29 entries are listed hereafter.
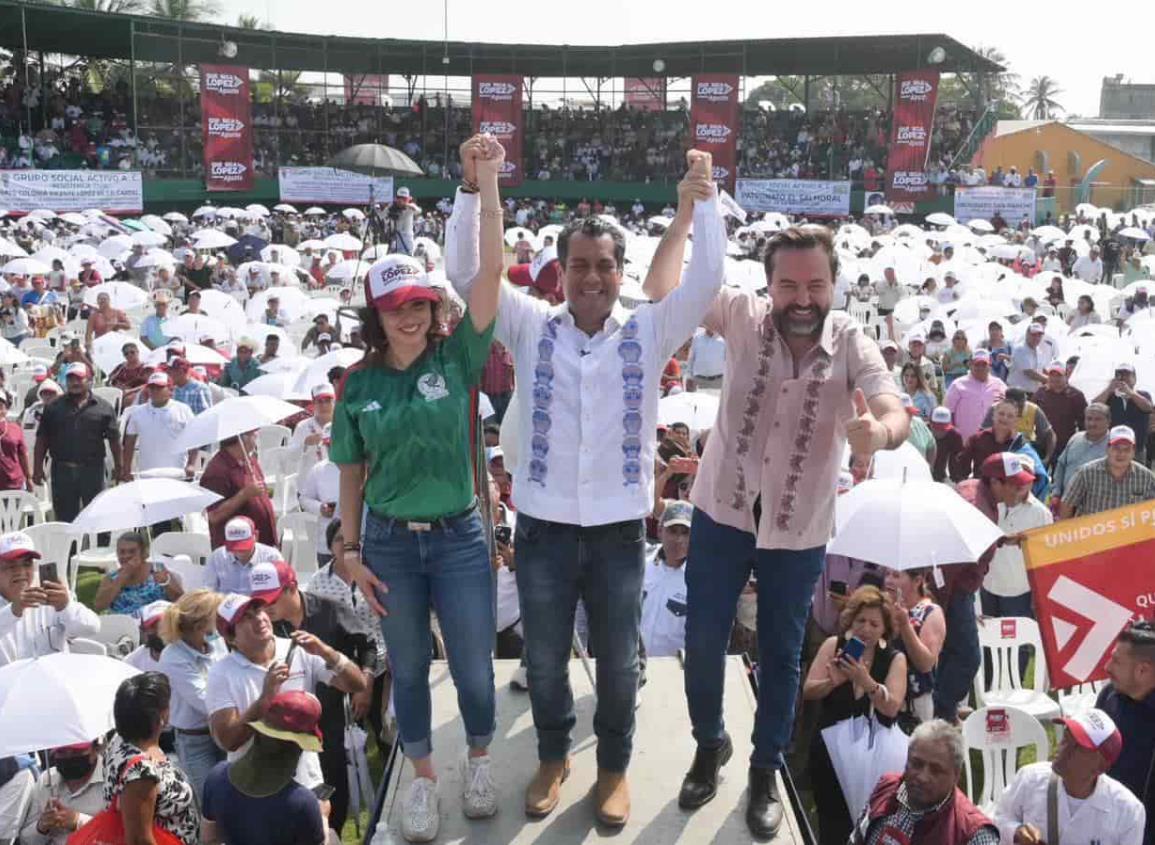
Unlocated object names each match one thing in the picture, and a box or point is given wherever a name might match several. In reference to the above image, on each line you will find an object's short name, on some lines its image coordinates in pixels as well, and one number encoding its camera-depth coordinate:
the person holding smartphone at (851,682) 4.84
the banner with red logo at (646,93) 40.78
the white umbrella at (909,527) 5.44
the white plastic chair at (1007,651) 6.29
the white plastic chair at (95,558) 8.22
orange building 44.12
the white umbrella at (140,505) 6.98
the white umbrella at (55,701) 4.26
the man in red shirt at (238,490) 7.32
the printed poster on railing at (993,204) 30.08
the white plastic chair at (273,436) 10.88
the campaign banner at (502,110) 35.44
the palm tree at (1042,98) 90.12
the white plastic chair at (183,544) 7.73
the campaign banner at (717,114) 34.19
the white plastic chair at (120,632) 6.06
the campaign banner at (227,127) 31.97
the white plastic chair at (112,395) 10.73
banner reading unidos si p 4.91
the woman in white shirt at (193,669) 4.78
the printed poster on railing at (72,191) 27.91
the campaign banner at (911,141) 32.69
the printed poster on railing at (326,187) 34.50
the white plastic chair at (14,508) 8.66
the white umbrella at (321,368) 9.55
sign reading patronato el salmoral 32.56
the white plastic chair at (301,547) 8.16
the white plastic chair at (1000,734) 5.00
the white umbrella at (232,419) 7.74
